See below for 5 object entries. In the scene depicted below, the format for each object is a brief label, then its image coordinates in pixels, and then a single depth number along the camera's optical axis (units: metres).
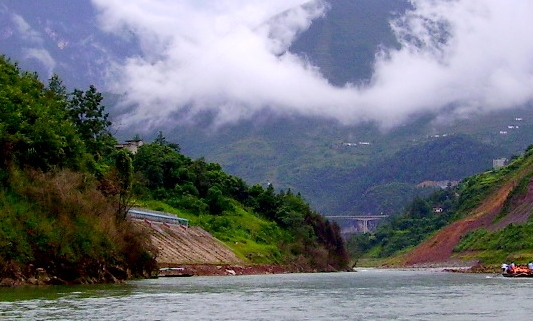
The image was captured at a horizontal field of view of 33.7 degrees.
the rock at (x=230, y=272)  146.61
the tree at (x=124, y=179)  107.62
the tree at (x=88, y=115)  147.25
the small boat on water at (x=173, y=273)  121.76
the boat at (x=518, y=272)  118.92
